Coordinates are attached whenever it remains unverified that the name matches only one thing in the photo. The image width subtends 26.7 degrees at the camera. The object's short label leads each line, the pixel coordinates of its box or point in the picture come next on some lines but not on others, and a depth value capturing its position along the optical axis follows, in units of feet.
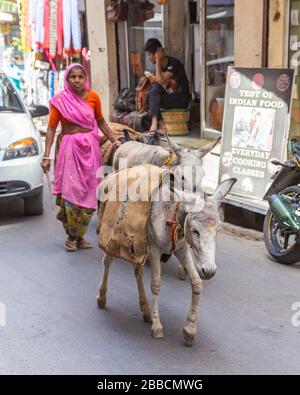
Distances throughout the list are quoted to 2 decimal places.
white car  23.91
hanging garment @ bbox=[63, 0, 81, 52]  44.96
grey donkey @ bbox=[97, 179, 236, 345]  11.62
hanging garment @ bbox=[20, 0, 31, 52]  52.40
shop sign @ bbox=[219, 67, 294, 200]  20.76
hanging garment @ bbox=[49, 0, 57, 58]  47.32
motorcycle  18.28
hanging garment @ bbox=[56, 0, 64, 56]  45.96
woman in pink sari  19.61
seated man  33.12
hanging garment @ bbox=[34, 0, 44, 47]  48.51
